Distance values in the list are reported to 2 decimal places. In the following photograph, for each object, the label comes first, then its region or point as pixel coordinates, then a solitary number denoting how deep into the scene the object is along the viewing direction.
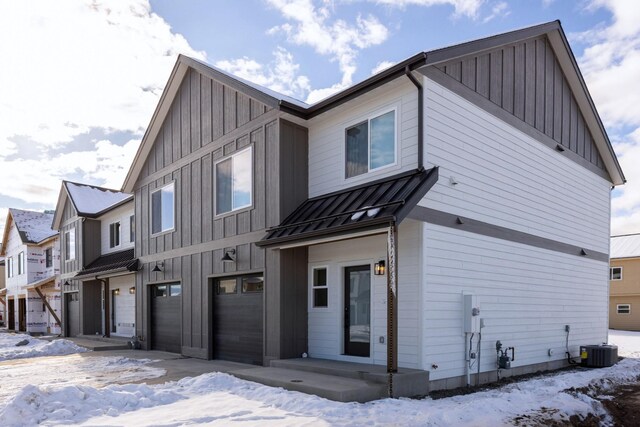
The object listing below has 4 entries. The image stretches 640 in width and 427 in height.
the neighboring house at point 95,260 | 19.23
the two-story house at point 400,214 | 8.65
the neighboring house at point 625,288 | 28.06
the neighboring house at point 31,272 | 26.81
